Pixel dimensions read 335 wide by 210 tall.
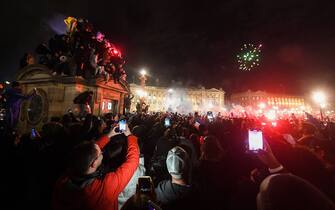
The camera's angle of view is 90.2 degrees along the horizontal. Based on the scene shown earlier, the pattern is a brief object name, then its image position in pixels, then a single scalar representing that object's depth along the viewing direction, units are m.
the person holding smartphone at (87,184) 1.92
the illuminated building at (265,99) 106.06
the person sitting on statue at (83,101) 10.75
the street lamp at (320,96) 12.32
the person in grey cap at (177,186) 2.51
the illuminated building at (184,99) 89.88
